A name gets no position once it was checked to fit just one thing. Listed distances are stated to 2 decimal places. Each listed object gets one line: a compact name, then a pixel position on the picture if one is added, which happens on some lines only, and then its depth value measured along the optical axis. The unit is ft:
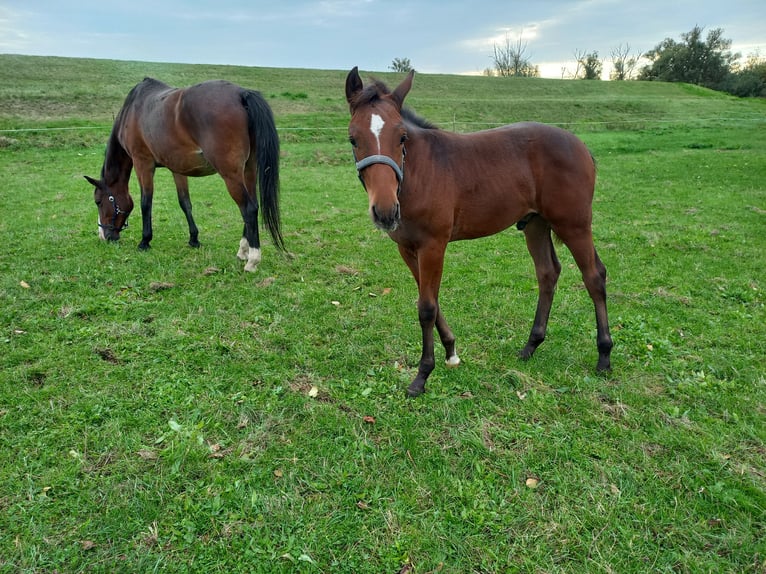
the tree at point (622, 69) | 196.95
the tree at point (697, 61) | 162.40
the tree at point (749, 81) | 148.77
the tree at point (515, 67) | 201.98
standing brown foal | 9.52
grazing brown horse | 18.24
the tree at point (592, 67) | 194.90
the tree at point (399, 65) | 189.44
